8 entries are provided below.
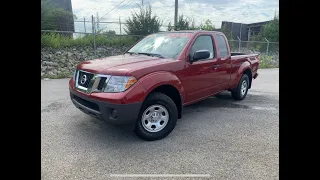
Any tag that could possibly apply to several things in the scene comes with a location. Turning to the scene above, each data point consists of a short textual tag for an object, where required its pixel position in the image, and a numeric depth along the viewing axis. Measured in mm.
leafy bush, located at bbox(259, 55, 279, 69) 17445
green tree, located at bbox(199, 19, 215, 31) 18419
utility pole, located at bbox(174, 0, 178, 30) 16556
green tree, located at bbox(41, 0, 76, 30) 13000
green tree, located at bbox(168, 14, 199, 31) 16250
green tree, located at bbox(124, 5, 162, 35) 15023
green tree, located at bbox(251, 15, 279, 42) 22339
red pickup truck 3293
